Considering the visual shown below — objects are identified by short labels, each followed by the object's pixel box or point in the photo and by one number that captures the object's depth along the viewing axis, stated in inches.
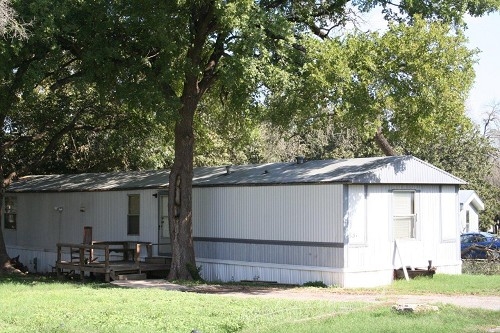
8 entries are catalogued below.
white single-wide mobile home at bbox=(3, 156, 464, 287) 783.1
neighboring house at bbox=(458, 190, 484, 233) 1684.3
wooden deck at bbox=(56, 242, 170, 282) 877.8
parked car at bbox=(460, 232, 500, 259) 1071.0
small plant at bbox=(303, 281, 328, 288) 779.5
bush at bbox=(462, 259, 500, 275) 915.4
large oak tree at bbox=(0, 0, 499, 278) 754.2
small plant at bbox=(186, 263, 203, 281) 864.3
